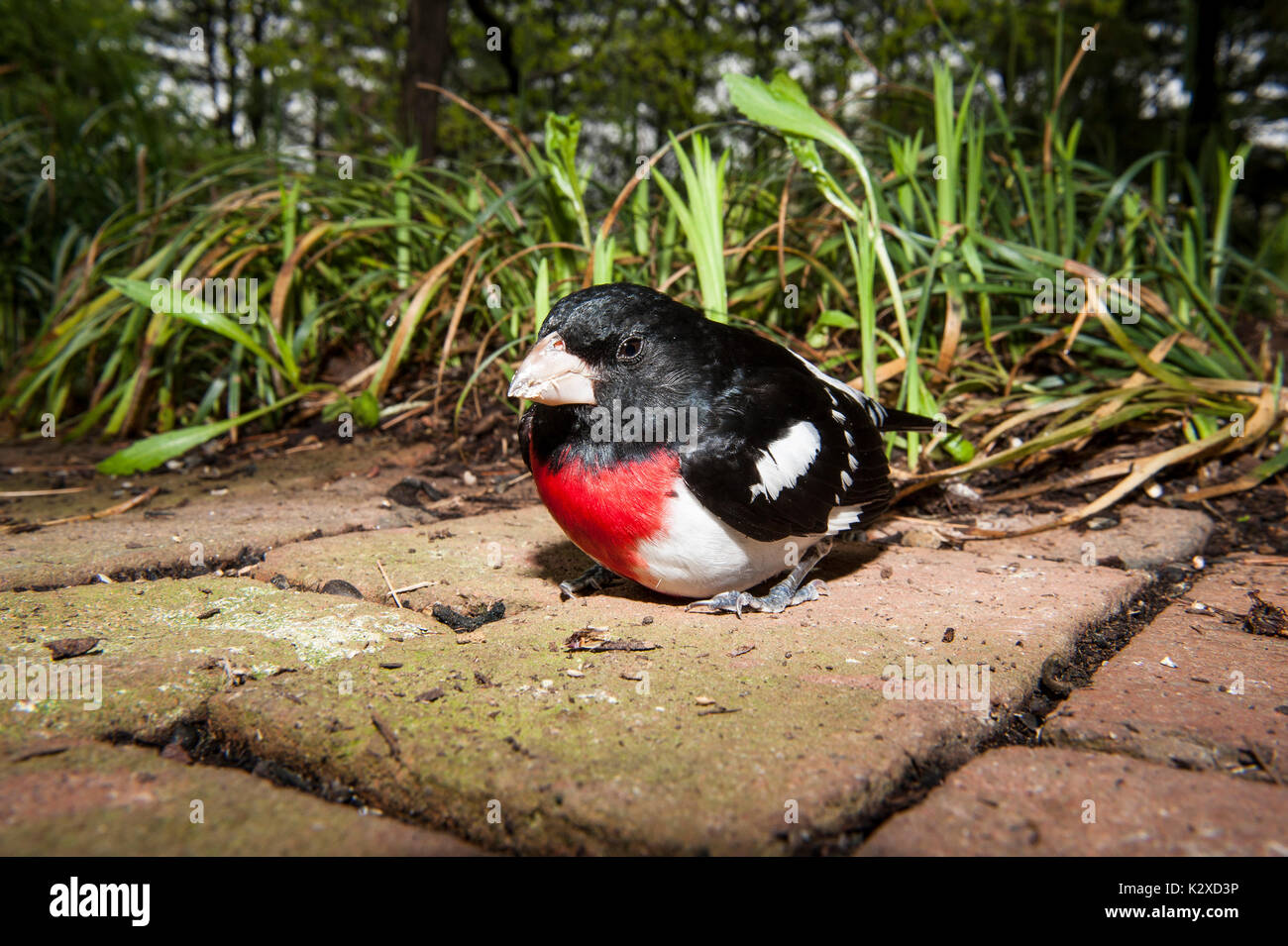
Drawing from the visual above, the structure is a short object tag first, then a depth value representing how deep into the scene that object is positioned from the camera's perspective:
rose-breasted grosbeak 0.29
